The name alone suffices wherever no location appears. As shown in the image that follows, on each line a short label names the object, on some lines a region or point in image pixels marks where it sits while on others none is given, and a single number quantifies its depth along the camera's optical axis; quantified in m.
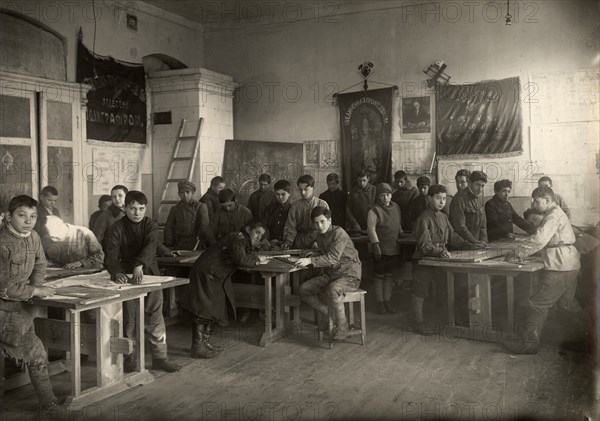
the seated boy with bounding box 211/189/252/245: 7.46
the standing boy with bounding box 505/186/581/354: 5.64
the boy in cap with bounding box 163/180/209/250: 7.70
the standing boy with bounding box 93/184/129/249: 7.49
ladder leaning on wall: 10.33
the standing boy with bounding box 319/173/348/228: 9.55
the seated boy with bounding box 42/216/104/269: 6.10
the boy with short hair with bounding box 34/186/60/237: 7.34
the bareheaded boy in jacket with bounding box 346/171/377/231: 9.09
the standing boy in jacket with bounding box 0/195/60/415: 4.31
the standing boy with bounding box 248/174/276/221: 8.88
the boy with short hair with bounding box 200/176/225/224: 8.62
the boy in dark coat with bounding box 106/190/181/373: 5.30
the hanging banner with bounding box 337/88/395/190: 10.18
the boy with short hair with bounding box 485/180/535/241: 7.95
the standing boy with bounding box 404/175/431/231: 8.70
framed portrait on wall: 9.92
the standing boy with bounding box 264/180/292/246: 7.50
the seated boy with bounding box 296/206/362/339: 6.07
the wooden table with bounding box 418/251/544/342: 5.98
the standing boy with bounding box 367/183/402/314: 7.50
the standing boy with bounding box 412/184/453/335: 6.57
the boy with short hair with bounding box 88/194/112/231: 8.23
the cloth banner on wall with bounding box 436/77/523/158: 9.26
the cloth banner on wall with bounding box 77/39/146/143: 9.26
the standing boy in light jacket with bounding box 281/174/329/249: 7.23
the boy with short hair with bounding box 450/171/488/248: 7.29
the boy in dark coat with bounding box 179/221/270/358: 5.75
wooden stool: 6.09
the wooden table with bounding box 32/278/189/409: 4.51
